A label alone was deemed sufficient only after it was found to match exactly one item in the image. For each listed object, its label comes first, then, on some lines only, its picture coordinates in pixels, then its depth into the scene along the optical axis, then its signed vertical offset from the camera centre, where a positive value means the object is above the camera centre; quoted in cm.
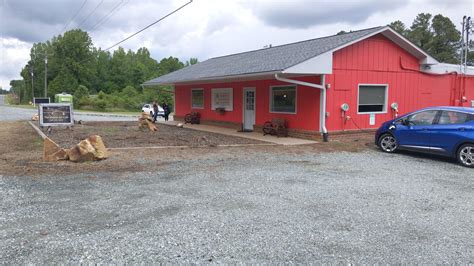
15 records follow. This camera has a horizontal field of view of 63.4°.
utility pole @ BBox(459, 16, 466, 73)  2517 +606
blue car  912 -58
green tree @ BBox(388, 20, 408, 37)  4847 +1078
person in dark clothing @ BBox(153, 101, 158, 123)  2470 -1
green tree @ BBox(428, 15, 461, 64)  4472 +834
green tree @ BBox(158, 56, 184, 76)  8594 +978
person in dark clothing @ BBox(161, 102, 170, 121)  2472 -10
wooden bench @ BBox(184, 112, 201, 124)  2175 -55
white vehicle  3512 -12
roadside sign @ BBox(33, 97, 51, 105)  2662 +47
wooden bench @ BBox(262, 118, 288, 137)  1477 -72
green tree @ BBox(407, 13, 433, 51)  4600 +963
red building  1338 +107
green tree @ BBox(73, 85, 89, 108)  5764 +191
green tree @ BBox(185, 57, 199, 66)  9875 +1262
